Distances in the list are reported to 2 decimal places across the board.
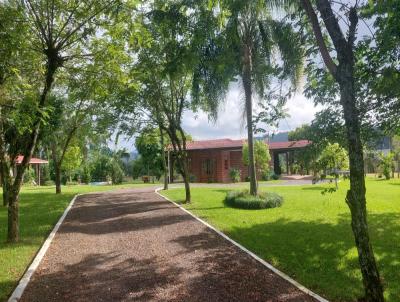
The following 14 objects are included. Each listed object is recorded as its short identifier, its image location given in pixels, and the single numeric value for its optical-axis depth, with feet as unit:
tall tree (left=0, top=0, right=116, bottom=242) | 35.35
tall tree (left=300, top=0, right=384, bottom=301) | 20.01
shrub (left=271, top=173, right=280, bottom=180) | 136.12
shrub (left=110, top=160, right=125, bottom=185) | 163.46
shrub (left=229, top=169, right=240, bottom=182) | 129.39
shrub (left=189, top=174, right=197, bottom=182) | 137.59
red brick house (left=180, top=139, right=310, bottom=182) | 134.92
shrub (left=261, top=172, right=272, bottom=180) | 131.75
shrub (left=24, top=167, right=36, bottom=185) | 144.66
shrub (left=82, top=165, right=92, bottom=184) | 161.99
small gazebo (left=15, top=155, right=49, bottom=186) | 152.78
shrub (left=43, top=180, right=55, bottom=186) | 150.00
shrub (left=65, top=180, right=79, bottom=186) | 149.71
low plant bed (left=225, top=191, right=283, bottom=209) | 55.26
